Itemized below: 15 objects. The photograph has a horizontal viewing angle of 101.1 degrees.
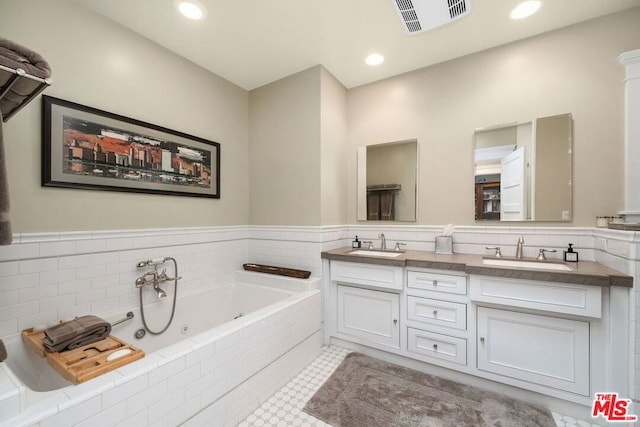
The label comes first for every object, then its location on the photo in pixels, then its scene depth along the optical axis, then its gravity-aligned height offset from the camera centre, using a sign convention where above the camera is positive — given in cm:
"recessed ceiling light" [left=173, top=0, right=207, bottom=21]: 178 +142
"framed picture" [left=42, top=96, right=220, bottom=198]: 166 +44
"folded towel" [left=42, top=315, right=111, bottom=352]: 133 -64
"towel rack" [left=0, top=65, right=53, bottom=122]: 98 +52
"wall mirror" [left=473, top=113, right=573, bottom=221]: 203 +35
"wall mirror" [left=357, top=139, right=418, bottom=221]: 262 +33
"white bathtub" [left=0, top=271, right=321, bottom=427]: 99 -82
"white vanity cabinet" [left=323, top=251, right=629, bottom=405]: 153 -78
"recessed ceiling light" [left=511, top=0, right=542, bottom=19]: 180 +143
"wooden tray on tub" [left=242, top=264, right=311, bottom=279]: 245 -57
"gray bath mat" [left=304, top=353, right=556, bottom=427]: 158 -125
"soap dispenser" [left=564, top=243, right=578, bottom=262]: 190 -31
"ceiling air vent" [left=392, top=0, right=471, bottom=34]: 178 +142
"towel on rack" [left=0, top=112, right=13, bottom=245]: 97 +2
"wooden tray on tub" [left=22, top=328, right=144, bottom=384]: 112 -68
